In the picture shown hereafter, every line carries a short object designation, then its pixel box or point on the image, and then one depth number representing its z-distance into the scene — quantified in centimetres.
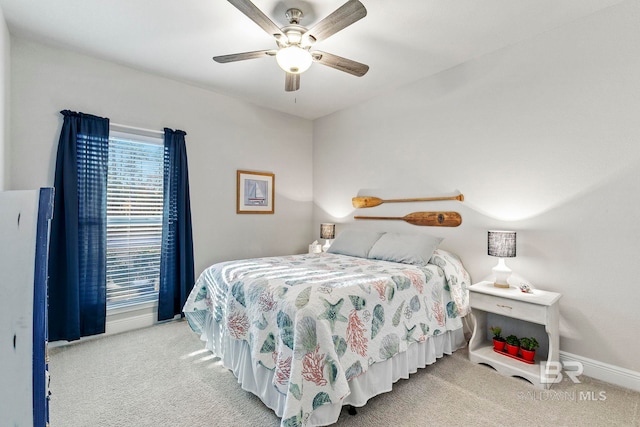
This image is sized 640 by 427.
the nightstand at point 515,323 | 219
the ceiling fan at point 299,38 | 183
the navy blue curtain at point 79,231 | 274
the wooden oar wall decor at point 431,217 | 314
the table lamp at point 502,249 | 245
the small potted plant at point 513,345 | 244
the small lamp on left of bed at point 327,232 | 421
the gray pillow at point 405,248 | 283
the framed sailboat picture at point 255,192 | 404
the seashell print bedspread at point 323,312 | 162
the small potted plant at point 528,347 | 235
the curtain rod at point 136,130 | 309
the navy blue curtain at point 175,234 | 336
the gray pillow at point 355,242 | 337
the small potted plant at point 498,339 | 252
